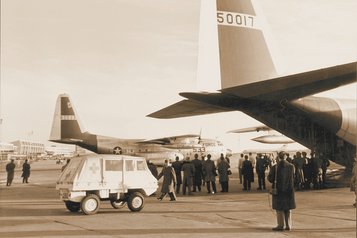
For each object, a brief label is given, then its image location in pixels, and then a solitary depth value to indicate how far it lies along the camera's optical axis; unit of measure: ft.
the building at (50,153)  594.24
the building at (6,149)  485.77
